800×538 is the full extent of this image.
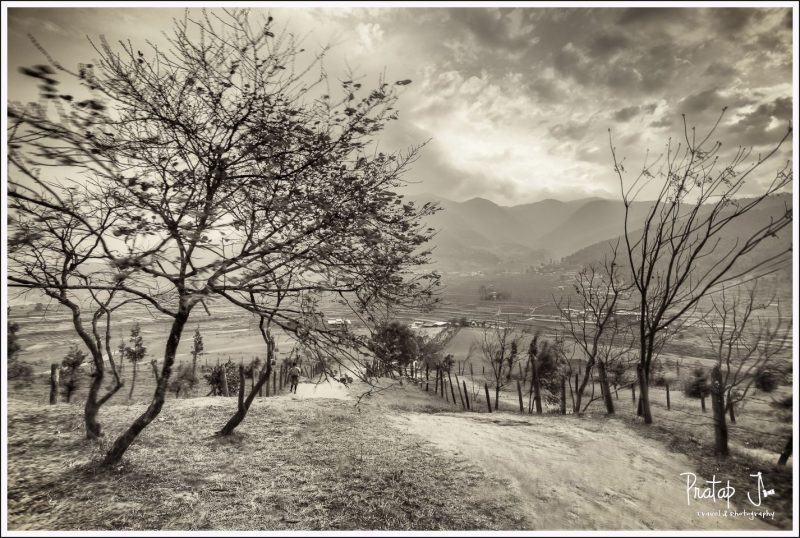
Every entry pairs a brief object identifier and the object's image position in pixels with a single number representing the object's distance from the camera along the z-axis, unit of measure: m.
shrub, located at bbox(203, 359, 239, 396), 34.91
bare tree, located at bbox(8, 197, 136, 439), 4.59
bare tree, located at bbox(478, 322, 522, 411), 35.42
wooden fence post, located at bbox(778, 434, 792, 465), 6.93
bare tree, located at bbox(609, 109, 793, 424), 6.86
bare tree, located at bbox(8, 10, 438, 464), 4.80
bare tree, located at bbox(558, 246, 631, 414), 13.92
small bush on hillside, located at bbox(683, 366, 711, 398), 30.15
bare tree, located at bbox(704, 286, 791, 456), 8.08
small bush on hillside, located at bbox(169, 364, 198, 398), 36.38
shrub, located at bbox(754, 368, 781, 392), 10.94
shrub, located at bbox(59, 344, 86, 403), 29.94
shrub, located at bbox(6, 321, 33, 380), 28.46
